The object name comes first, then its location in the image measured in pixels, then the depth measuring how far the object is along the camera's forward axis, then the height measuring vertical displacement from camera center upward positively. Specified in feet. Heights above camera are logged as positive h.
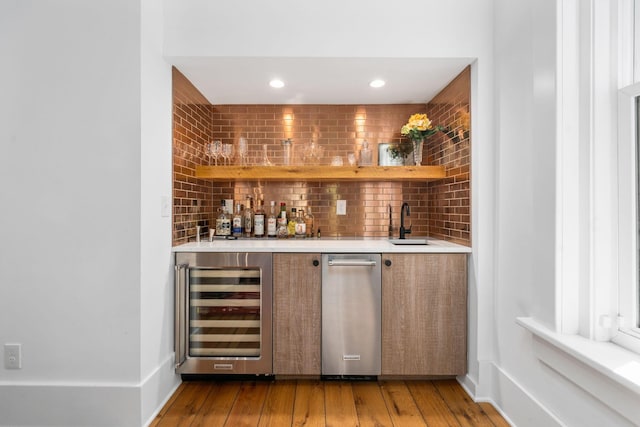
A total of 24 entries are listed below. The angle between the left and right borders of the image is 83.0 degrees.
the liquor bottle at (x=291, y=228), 9.94 -0.45
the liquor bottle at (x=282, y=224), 9.86 -0.34
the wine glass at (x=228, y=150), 9.31 +1.58
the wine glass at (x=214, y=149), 9.18 +1.59
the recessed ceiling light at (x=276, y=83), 8.39 +3.02
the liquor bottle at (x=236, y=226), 9.77 -0.39
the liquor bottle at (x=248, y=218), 10.00 -0.18
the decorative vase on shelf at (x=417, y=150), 8.84 +1.51
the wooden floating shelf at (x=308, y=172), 8.61 +0.95
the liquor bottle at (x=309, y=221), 10.03 -0.28
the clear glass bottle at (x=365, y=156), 9.56 +1.47
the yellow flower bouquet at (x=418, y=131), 8.65 +1.94
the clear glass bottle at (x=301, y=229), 9.84 -0.48
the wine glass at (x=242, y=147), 9.54 +1.71
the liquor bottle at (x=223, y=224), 9.57 -0.33
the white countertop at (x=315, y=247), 7.39 -0.74
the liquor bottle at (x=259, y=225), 9.89 -0.37
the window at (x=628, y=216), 4.65 -0.05
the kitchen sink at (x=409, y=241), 9.07 -0.74
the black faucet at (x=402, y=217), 9.26 -0.14
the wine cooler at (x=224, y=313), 7.48 -2.13
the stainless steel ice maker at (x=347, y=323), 7.49 -2.31
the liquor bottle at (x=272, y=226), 9.90 -0.40
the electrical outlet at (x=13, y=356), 6.18 -2.48
